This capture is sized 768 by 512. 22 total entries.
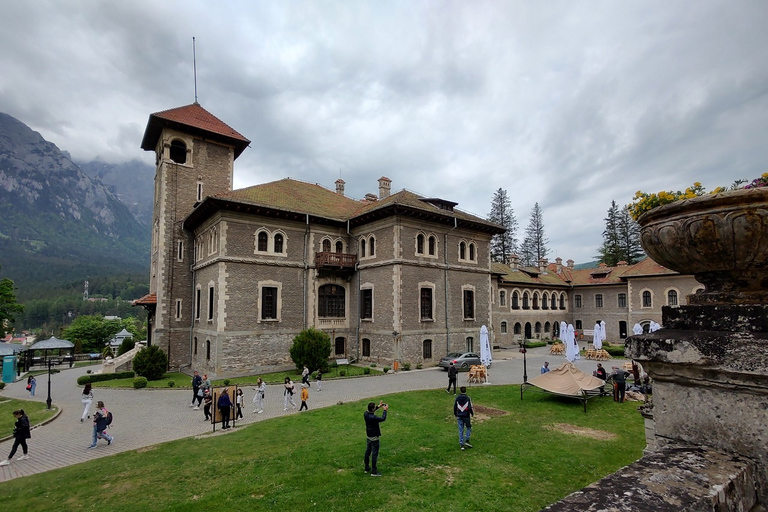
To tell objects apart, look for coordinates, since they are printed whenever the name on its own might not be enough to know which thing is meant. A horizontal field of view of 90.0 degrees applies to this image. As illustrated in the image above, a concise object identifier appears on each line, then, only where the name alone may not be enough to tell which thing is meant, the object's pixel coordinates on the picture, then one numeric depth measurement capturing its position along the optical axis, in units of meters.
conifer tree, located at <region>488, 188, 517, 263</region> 63.16
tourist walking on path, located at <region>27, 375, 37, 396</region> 22.64
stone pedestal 2.20
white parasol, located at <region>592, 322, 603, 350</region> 28.47
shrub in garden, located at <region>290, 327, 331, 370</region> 23.25
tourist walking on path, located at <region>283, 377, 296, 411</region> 16.30
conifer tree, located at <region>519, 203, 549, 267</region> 69.56
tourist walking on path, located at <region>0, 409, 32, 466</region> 11.71
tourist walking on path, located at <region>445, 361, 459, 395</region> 17.87
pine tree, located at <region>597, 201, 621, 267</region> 62.81
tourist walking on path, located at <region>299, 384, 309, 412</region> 15.61
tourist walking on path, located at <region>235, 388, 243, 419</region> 14.61
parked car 24.83
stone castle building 24.83
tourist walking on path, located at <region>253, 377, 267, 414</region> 16.41
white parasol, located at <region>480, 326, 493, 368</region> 20.75
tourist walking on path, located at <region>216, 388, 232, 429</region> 13.68
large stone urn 2.24
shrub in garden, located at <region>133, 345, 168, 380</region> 24.59
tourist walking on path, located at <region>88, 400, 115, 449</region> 12.68
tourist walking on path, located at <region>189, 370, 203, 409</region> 17.35
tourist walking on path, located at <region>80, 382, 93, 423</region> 15.80
